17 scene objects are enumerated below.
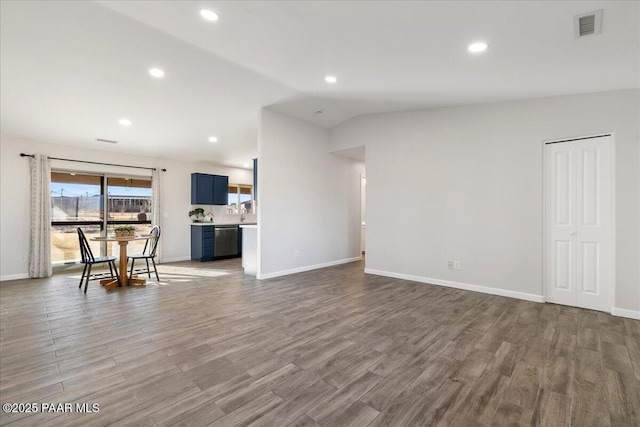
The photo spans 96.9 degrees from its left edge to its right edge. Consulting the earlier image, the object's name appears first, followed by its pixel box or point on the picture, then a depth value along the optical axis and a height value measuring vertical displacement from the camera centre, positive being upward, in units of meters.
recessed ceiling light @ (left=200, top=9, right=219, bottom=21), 2.29 +1.65
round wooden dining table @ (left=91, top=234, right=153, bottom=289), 4.52 -0.88
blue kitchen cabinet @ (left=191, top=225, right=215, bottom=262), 7.17 -0.71
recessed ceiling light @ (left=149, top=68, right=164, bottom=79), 3.19 +1.63
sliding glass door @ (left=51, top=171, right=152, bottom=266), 5.89 +0.13
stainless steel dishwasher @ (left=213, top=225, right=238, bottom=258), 7.40 -0.71
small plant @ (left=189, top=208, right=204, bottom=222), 7.72 -0.02
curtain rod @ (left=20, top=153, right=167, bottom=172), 5.33 +1.13
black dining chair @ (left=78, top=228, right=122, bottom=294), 4.35 -0.66
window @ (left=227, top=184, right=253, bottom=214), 8.66 +0.48
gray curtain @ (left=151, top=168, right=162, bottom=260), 6.98 +0.30
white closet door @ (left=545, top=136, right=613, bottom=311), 3.34 -0.11
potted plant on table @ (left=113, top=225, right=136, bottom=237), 4.73 -0.28
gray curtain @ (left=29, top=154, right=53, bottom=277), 5.33 -0.11
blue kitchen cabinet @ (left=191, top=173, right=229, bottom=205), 7.63 +0.71
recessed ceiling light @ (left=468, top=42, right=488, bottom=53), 2.59 +1.55
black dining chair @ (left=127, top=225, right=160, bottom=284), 4.92 -0.72
